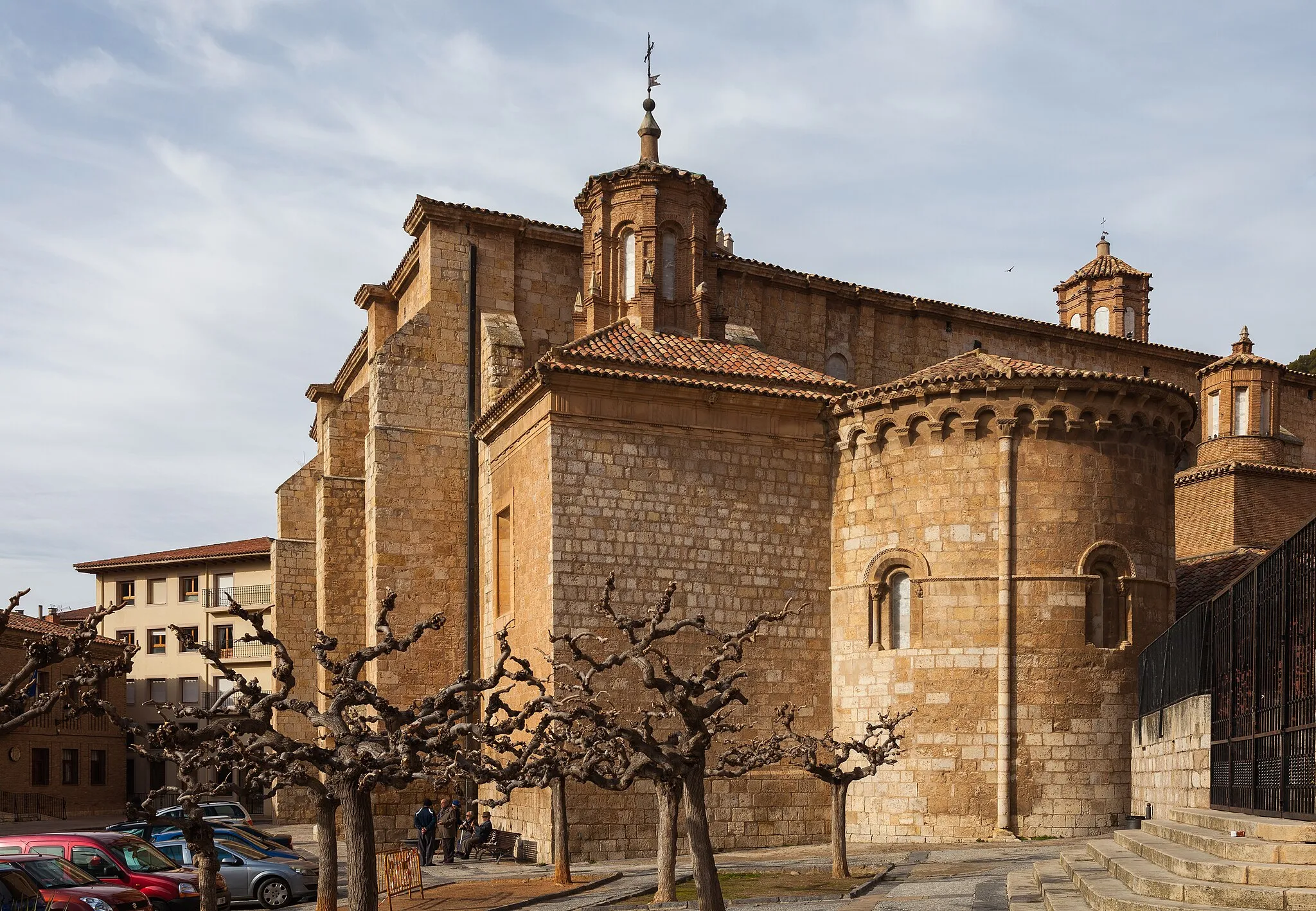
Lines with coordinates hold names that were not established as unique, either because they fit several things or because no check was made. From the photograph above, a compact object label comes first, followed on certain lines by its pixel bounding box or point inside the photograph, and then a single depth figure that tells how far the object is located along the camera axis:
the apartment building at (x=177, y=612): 50.03
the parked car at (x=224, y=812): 25.72
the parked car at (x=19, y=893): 13.52
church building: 21.53
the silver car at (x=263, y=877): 19.02
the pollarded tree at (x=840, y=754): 18.36
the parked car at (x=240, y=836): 20.09
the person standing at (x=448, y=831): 23.34
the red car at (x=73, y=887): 14.48
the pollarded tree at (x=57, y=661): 12.38
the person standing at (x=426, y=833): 23.19
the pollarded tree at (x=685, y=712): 13.19
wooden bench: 22.84
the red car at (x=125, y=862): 16.84
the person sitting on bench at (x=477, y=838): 22.91
